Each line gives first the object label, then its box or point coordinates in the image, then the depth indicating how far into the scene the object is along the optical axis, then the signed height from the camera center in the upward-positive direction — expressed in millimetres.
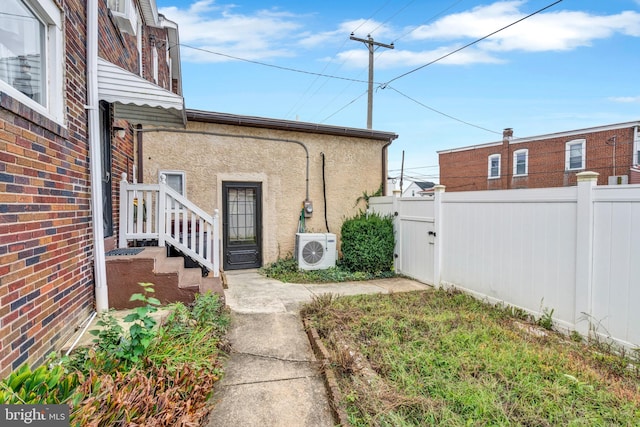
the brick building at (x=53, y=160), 2158 +356
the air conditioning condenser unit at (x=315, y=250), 7646 -1114
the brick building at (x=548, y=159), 17500 +2679
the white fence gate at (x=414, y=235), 6539 -690
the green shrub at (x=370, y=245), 7496 -969
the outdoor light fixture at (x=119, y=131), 5021 +1119
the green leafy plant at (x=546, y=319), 4234 -1519
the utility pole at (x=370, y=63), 13109 +5664
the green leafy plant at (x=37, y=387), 1620 -971
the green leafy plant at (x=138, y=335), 2428 -992
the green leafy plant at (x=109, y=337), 2519 -1056
